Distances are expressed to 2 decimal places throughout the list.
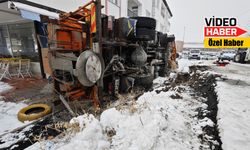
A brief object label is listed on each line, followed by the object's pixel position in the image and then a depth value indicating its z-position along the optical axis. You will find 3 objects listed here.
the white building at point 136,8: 9.32
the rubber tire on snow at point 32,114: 2.85
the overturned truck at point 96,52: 2.97
